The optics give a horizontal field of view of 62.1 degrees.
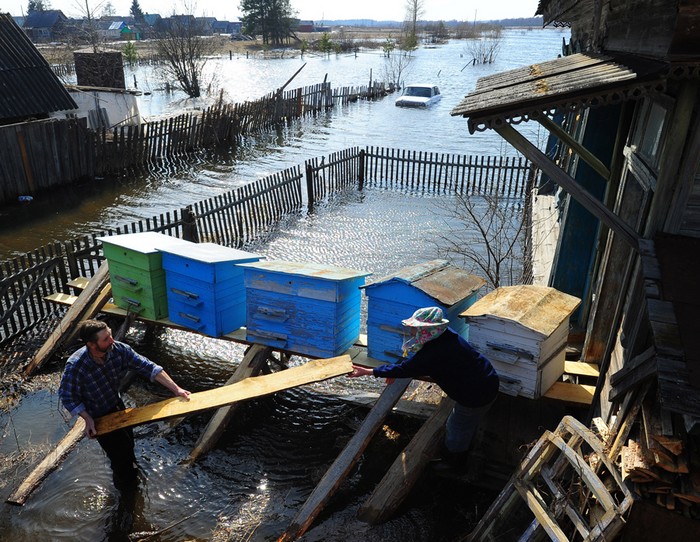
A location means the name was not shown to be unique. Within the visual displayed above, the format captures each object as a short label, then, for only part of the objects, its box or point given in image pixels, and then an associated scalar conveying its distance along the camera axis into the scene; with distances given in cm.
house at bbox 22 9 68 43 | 8050
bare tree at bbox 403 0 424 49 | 7438
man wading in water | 482
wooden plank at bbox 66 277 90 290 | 852
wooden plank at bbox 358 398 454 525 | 512
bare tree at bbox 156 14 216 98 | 3281
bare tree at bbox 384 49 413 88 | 4509
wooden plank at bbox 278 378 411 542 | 480
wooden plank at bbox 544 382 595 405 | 544
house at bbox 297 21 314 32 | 13188
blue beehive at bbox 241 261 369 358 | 596
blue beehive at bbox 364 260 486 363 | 556
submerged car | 3262
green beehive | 682
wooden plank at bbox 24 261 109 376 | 760
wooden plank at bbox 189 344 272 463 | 605
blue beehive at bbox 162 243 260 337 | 638
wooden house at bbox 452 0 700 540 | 326
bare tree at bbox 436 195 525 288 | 1129
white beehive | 513
